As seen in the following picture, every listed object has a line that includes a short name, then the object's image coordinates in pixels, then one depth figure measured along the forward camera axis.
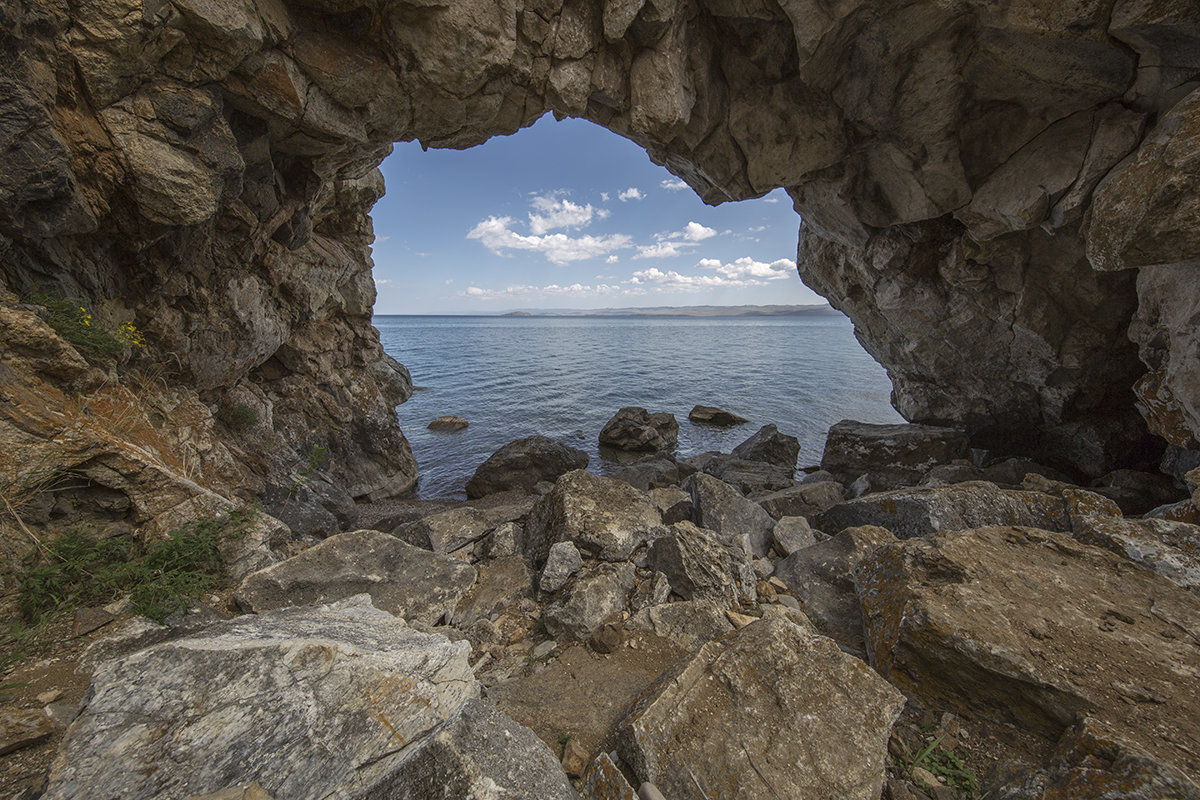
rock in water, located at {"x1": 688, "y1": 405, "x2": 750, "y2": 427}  23.55
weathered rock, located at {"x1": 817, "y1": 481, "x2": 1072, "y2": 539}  5.35
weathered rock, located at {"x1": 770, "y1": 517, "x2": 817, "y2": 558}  5.97
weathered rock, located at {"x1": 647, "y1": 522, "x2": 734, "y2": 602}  4.38
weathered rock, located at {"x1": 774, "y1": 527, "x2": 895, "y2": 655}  4.21
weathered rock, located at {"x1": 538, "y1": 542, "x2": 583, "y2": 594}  4.56
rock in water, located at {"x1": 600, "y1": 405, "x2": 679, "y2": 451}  19.25
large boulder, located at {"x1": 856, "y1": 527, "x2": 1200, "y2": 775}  2.60
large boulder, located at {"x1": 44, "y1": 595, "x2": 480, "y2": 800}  1.75
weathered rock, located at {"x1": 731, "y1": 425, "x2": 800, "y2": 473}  16.70
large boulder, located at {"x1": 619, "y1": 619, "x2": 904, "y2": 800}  2.41
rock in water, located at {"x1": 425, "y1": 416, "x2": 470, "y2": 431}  22.07
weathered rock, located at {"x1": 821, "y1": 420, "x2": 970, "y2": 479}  12.96
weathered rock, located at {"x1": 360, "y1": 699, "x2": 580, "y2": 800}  2.00
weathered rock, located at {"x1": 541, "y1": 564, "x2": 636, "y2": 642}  4.03
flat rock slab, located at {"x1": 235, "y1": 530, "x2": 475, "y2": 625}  4.05
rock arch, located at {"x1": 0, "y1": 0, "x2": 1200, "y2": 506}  5.64
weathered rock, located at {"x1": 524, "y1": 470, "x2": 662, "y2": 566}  4.95
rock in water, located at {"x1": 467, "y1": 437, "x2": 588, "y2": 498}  14.20
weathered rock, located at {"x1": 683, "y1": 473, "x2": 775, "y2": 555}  6.14
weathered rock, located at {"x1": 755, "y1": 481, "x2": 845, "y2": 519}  8.45
